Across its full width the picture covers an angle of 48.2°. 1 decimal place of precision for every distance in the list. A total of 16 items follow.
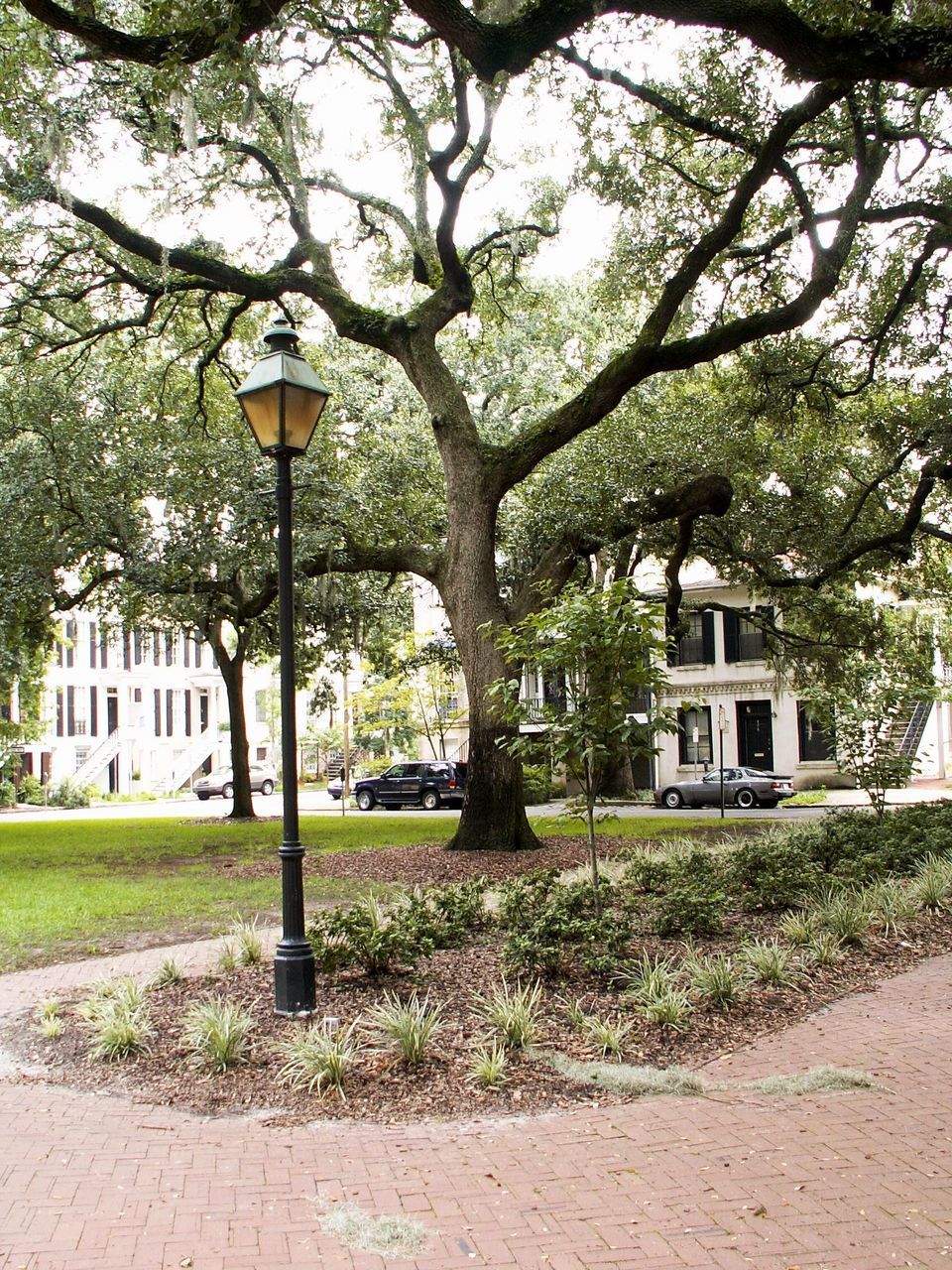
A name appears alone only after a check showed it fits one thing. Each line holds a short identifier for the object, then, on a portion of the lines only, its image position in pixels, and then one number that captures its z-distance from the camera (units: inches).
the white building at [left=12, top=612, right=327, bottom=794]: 2167.8
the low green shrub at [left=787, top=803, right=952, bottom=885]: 433.4
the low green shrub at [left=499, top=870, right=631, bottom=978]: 283.3
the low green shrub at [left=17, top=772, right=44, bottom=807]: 1902.1
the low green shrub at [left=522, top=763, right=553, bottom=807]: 1331.2
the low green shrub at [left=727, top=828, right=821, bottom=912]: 393.4
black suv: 1461.6
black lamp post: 274.2
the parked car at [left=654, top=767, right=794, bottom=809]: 1310.3
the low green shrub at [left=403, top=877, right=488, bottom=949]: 320.2
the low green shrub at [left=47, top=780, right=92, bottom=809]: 1875.0
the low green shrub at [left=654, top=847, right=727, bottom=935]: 339.6
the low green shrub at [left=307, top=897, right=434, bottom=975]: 288.5
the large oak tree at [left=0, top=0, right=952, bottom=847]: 531.2
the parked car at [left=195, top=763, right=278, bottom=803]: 2030.0
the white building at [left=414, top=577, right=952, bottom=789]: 1547.7
